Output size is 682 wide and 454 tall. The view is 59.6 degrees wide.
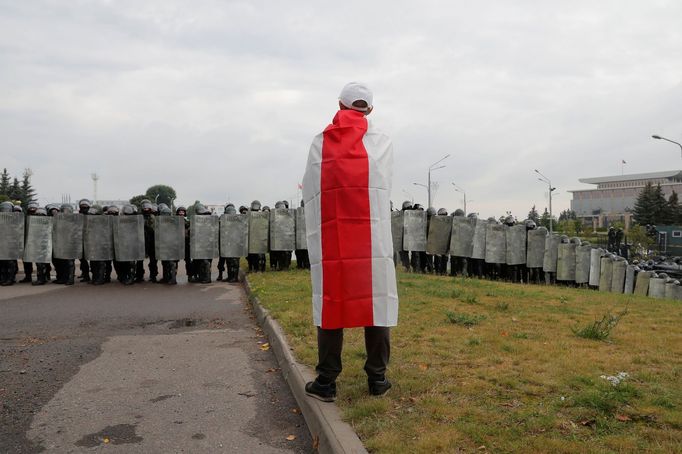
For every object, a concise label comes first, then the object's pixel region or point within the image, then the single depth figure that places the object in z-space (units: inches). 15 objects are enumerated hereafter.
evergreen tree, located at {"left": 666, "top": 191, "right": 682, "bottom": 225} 2834.6
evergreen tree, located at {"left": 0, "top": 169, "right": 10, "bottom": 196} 2677.2
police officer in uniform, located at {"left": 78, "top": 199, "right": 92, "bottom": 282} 550.9
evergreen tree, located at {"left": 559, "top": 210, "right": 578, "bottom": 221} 4292.6
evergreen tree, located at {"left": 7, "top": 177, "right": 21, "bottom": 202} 2664.9
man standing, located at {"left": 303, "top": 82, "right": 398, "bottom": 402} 167.2
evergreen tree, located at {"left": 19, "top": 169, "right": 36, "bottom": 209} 2822.3
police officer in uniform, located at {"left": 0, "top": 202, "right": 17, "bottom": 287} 542.0
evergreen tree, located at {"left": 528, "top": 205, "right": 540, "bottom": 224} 3097.4
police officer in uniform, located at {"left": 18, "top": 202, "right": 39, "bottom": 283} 552.7
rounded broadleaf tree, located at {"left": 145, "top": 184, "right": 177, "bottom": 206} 3831.2
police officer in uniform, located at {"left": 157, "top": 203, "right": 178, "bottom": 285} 542.0
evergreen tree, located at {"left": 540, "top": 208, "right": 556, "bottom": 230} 3099.9
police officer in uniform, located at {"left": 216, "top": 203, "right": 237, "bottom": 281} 572.4
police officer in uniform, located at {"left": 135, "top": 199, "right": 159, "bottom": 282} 546.0
